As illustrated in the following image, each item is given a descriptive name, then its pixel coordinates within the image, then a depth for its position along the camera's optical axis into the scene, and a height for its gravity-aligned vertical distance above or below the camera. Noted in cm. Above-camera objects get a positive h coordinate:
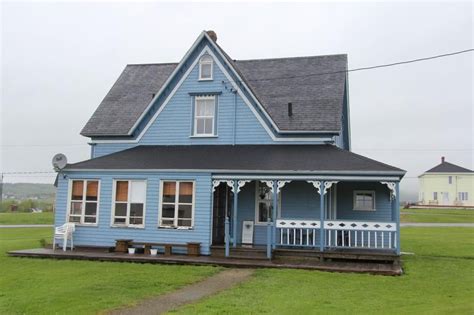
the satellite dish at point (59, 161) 1938 +193
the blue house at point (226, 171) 1741 +158
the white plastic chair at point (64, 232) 1894 -78
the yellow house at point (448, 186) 7788 +590
